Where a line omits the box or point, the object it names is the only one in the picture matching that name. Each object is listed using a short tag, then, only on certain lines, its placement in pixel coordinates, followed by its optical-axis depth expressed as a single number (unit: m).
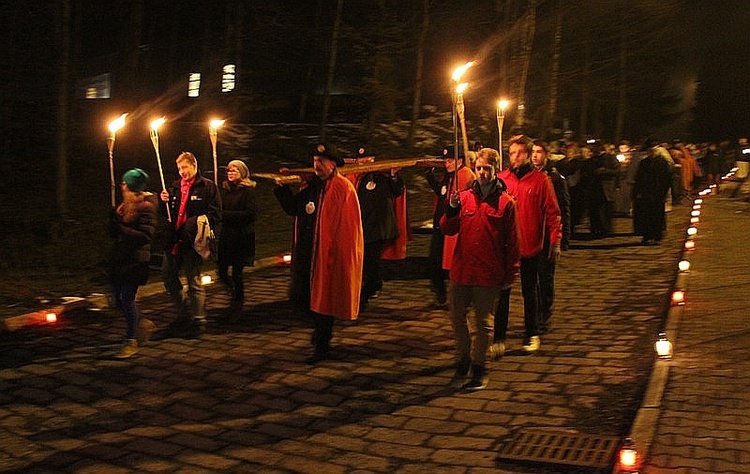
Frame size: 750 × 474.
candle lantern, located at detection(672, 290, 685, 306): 9.99
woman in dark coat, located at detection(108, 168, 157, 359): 8.09
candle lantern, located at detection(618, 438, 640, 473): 5.11
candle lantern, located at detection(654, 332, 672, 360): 7.55
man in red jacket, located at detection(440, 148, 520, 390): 6.88
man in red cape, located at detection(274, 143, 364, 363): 7.78
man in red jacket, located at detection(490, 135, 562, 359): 7.98
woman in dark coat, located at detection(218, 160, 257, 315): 9.44
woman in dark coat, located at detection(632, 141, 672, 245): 15.59
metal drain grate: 5.39
